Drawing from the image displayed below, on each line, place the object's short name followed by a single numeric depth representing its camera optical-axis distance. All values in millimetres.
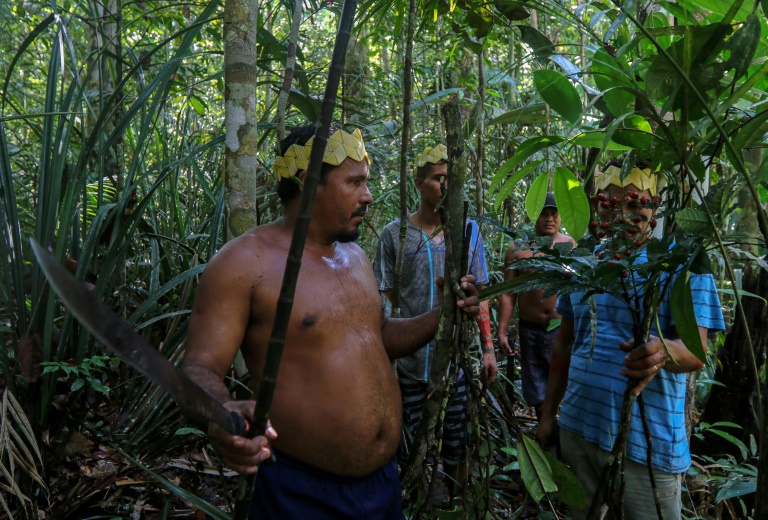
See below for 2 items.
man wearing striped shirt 2113
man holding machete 1834
